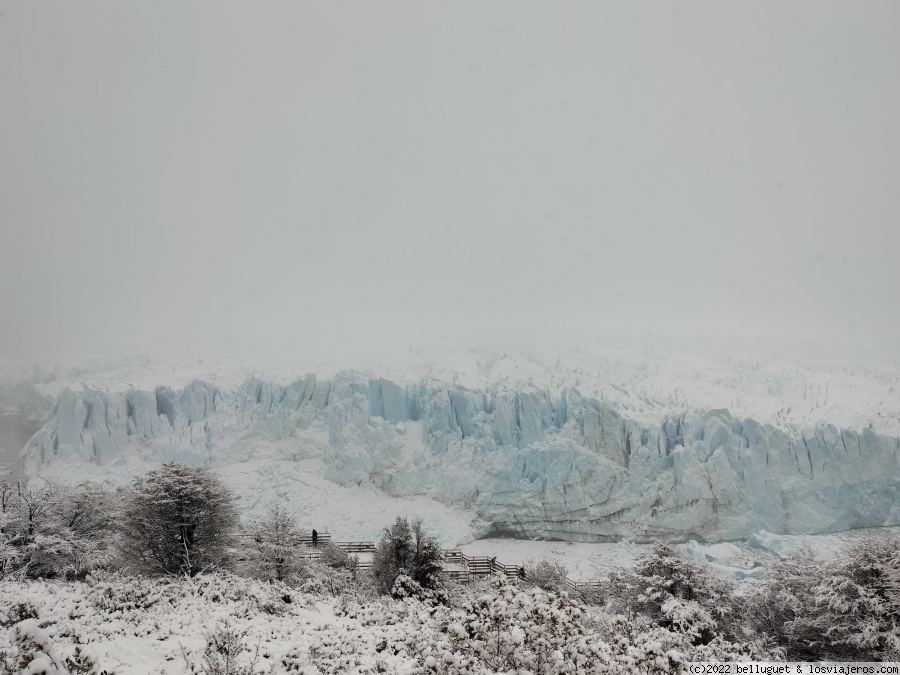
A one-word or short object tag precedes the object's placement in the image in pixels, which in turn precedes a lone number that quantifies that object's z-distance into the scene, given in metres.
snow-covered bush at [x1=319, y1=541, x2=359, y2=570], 21.42
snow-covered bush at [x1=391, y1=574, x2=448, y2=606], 12.42
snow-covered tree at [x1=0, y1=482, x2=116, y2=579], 14.07
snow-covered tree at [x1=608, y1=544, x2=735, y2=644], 14.04
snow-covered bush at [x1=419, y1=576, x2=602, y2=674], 5.85
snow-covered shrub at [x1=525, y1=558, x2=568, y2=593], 19.42
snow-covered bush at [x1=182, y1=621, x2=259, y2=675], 6.63
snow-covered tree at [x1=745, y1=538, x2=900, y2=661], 10.74
